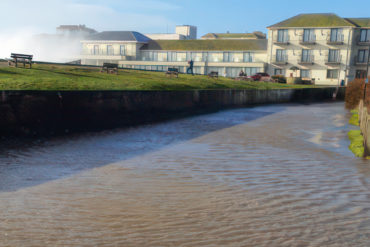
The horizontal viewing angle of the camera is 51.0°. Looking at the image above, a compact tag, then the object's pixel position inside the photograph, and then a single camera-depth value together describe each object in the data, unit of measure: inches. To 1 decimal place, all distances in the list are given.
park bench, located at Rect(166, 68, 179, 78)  1218.3
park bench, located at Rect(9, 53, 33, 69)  842.8
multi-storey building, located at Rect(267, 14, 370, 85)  2374.5
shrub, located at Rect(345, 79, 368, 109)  1054.3
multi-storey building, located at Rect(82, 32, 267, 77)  2600.9
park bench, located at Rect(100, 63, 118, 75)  1030.4
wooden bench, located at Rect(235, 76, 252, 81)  1644.7
